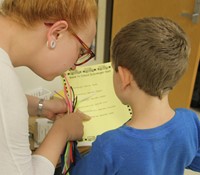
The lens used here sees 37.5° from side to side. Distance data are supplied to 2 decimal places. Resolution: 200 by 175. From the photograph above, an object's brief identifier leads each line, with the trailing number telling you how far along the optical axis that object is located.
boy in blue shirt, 0.76
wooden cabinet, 1.95
